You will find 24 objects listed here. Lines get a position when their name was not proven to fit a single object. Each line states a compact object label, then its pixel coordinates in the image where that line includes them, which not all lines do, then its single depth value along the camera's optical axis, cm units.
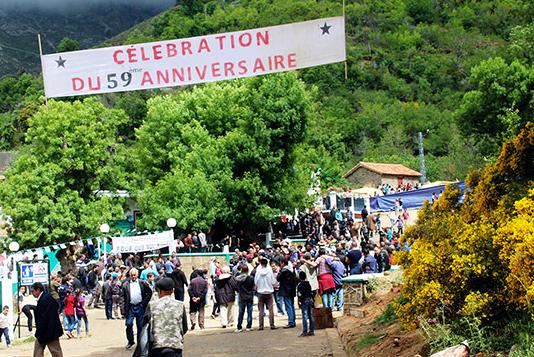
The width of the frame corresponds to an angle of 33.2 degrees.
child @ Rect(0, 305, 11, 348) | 2258
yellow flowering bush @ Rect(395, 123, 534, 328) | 1016
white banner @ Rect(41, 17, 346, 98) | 1709
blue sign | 2520
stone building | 8038
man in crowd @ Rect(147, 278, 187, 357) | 1058
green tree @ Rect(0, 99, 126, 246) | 5006
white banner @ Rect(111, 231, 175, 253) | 3572
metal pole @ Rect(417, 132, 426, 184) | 6998
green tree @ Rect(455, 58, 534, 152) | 5306
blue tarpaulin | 4156
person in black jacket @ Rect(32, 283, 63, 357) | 1431
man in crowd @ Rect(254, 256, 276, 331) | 2041
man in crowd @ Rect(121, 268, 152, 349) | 1792
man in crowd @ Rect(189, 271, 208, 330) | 2131
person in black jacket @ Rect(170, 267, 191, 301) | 2147
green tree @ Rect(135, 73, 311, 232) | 4497
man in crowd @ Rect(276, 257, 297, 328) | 2036
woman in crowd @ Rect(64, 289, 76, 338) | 2283
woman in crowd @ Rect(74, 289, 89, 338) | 2331
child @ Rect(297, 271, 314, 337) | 1825
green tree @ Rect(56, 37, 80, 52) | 16350
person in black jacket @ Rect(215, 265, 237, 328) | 2181
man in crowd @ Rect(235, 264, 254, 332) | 2083
